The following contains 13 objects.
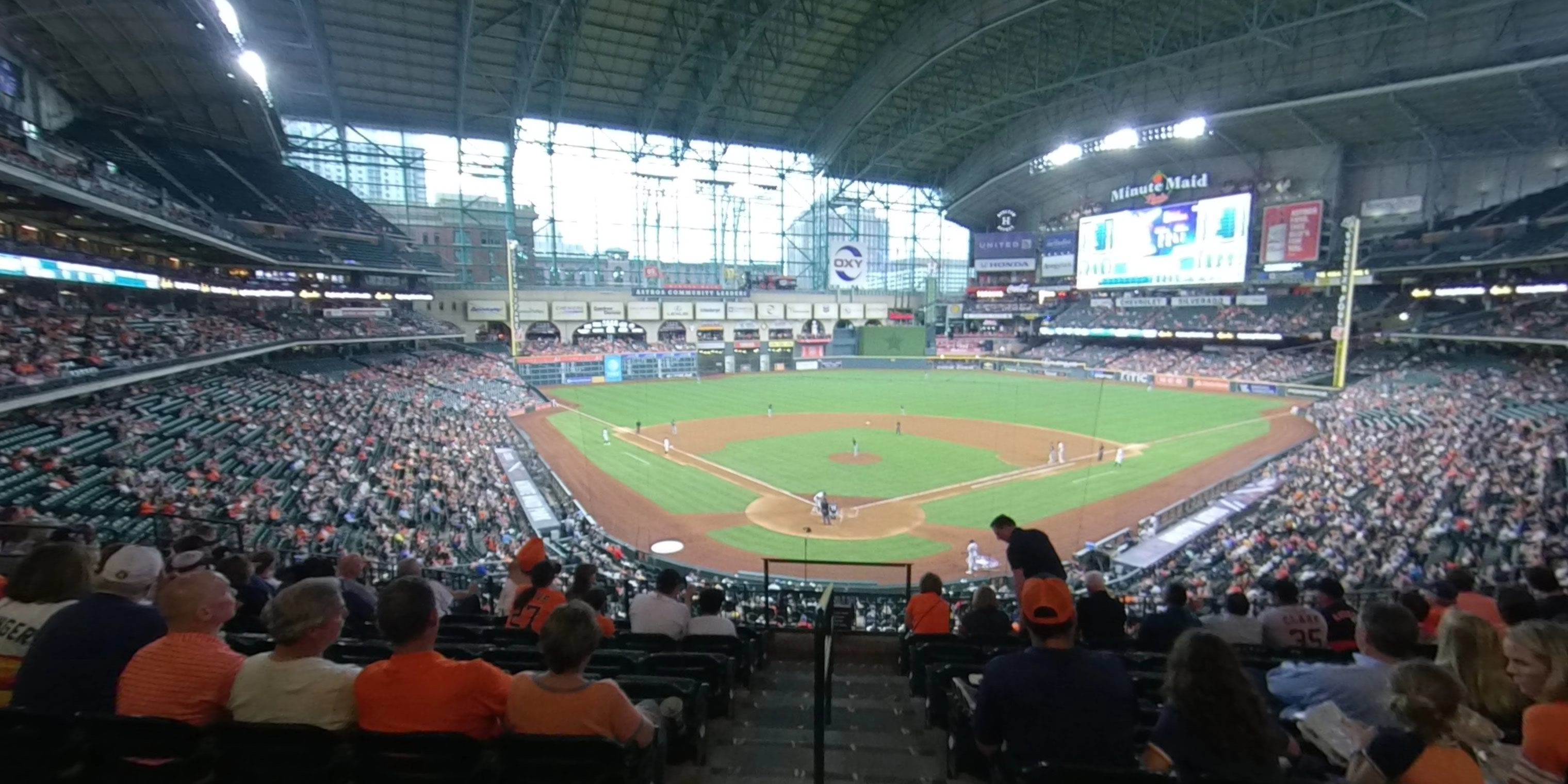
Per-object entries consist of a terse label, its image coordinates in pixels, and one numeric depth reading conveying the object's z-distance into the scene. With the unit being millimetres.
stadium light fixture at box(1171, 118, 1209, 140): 46688
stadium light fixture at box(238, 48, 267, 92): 30156
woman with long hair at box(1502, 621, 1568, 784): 2918
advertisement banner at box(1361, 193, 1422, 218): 47875
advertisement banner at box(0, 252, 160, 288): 19297
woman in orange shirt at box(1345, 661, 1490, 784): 2545
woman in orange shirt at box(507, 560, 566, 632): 6180
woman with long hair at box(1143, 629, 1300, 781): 2492
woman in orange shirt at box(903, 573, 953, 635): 7453
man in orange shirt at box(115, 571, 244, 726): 3143
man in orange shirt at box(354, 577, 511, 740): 3072
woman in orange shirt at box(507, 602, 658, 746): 3146
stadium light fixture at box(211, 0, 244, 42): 29008
